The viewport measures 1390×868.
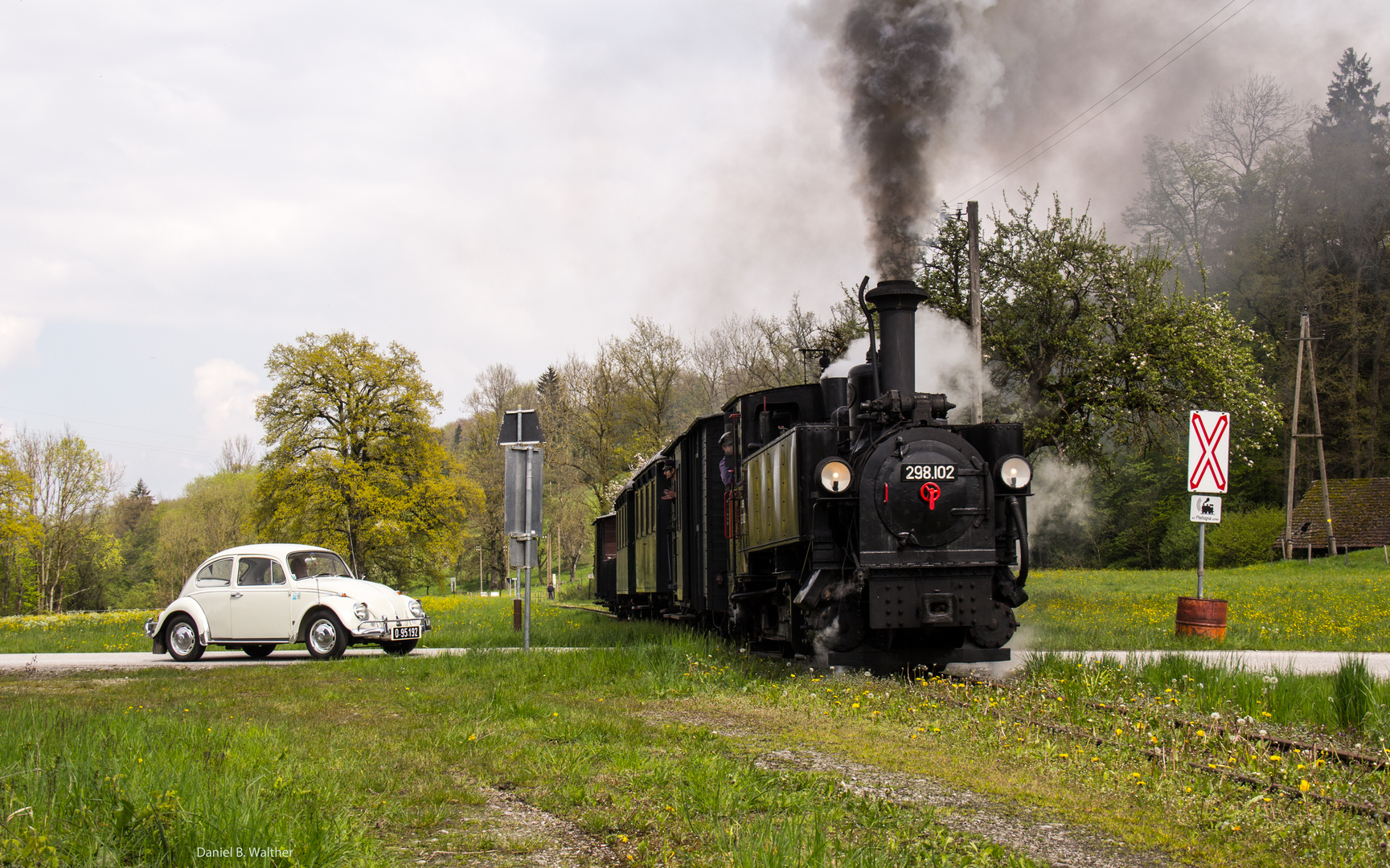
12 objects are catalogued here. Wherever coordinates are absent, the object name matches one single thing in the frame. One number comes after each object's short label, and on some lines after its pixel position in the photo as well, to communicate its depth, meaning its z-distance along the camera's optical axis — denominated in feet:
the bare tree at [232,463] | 234.38
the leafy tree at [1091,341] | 63.26
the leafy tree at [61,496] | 154.10
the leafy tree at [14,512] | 134.31
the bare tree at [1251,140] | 149.89
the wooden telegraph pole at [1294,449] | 115.85
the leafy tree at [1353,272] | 135.95
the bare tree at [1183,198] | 153.17
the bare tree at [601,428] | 136.36
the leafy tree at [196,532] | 170.81
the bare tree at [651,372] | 134.41
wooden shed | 121.90
